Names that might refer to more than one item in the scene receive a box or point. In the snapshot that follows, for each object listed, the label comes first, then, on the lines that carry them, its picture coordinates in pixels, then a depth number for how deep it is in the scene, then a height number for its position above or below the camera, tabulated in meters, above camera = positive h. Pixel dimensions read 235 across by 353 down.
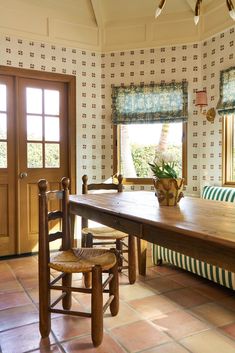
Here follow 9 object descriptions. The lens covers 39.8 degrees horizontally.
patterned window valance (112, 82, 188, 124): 3.98 +0.78
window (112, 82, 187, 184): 4.01 +0.51
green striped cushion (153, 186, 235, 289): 2.60 -0.88
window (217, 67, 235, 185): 3.54 +0.50
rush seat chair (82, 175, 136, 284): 2.84 -0.66
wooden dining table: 1.24 -0.26
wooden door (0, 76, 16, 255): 3.66 +0.01
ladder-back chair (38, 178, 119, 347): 1.86 -0.59
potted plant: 2.09 -0.12
